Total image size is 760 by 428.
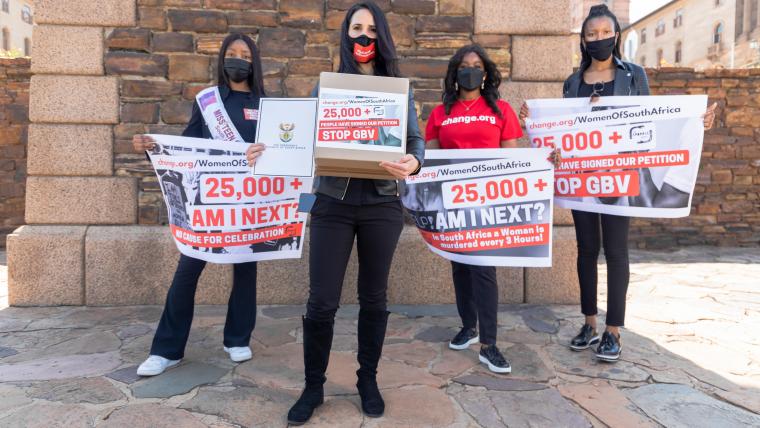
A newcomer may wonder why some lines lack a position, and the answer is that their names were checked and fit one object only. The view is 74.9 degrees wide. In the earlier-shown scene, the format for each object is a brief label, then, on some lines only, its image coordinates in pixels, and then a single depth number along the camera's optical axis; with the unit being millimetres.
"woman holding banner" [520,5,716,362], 3014
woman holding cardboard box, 2221
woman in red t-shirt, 2945
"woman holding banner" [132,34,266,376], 2820
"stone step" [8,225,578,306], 4090
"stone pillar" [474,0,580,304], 4301
